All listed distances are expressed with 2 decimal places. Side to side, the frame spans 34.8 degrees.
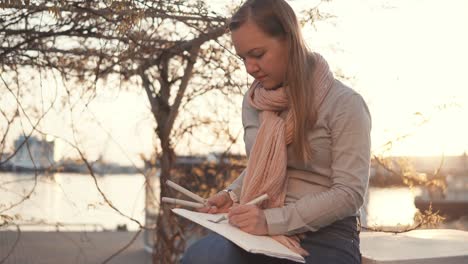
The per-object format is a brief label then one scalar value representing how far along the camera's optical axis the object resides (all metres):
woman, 1.84
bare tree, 3.50
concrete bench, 2.21
